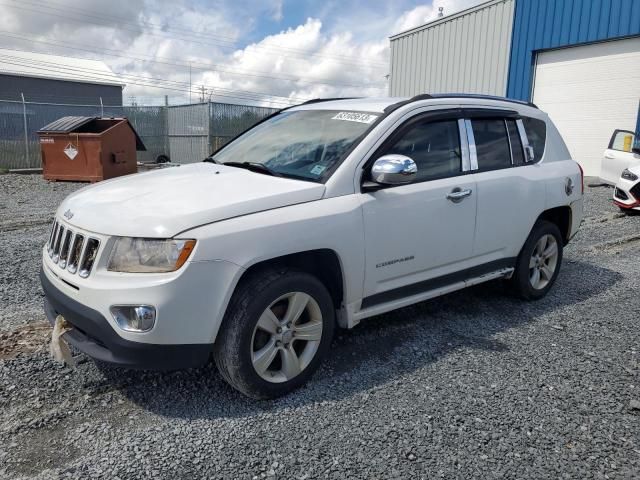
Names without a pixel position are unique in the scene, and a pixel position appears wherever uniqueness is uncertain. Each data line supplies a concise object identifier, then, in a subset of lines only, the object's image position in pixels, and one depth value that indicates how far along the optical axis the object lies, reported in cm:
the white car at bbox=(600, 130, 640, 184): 1023
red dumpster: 1280
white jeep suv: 268
